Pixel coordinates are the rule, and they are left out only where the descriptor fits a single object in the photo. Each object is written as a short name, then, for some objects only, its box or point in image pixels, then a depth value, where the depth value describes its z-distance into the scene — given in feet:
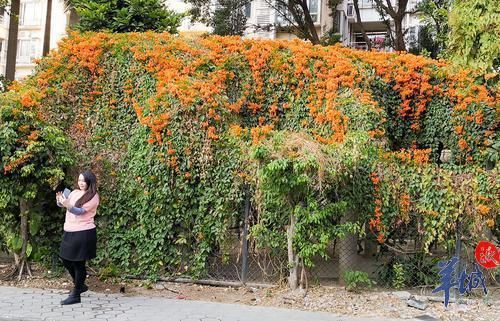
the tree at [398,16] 50.34
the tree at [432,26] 40.77
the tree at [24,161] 23.52
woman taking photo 20.68
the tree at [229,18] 56.85
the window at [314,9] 79.82
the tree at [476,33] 27.73
